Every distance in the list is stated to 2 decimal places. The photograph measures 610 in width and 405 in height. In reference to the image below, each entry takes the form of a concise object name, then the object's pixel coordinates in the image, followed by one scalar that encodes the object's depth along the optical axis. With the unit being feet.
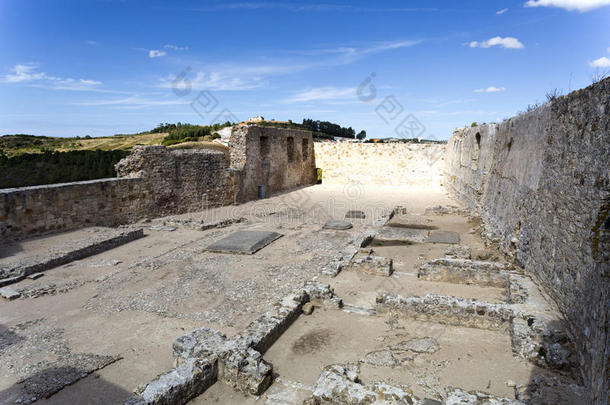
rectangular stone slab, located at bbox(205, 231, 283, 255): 31.20
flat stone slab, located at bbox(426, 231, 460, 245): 31.88
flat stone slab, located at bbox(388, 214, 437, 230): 39.12
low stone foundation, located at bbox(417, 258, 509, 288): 22.34
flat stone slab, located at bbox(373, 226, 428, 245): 33.14
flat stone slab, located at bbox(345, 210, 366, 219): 45.39
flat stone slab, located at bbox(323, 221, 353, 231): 39.14
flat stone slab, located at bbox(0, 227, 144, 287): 25.25
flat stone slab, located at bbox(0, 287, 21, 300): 21.97
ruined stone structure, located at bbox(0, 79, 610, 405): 13.25
